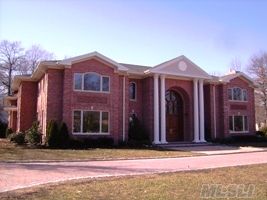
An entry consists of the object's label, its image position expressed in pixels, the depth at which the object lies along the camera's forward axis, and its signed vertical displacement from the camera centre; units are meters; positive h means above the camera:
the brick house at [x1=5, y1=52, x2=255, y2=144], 17.95 +1.64
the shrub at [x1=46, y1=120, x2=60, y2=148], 16.60 -1.28
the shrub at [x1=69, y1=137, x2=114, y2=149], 16.86 -1.74
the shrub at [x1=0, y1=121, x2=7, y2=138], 30.00 -1.47
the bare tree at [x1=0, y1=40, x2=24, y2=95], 39.23 +8.44
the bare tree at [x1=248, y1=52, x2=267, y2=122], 37.20 +7.06
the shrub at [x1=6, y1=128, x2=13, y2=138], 25.74 -1.38
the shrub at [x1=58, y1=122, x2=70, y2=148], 16.69 -1.23
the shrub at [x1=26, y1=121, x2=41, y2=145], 17.50 -1.28
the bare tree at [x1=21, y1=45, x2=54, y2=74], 40.25 +9.28
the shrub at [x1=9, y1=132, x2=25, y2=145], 18.21 -1.49
